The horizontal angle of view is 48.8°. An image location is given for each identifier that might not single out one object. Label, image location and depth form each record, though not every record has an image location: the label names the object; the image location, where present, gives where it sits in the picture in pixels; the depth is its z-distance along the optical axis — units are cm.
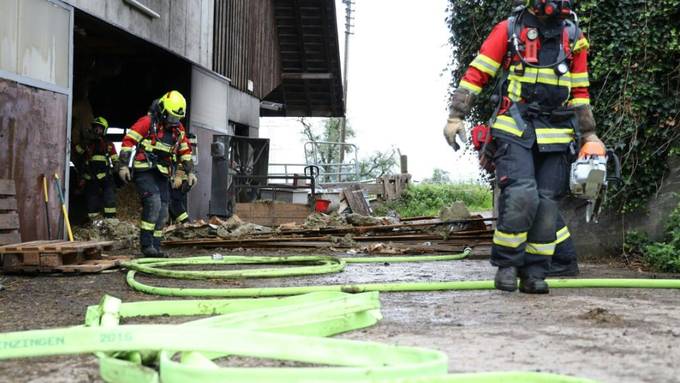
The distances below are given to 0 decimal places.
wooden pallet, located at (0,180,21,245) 753
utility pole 4089
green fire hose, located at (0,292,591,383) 218
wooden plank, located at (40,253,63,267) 643
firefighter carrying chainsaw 482
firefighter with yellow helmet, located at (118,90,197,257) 799
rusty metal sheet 807
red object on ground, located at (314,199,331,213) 1588
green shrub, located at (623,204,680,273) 636
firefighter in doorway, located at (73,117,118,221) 1282
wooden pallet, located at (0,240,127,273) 642
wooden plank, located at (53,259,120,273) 645
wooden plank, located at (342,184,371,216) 1798
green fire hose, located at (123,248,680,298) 474
